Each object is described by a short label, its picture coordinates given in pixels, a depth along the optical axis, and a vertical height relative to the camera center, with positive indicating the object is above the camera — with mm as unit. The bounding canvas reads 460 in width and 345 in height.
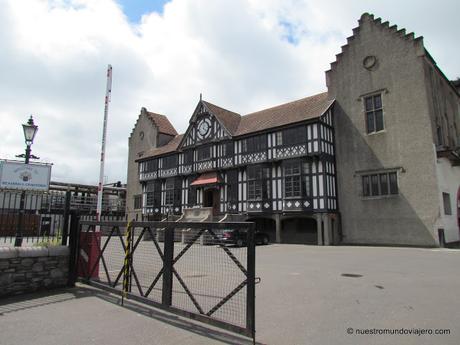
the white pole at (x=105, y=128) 11832 +3707
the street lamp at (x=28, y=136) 9195 +2425
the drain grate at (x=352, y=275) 9719 -1434
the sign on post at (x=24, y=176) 8898 +1336
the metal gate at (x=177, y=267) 5216 -938
